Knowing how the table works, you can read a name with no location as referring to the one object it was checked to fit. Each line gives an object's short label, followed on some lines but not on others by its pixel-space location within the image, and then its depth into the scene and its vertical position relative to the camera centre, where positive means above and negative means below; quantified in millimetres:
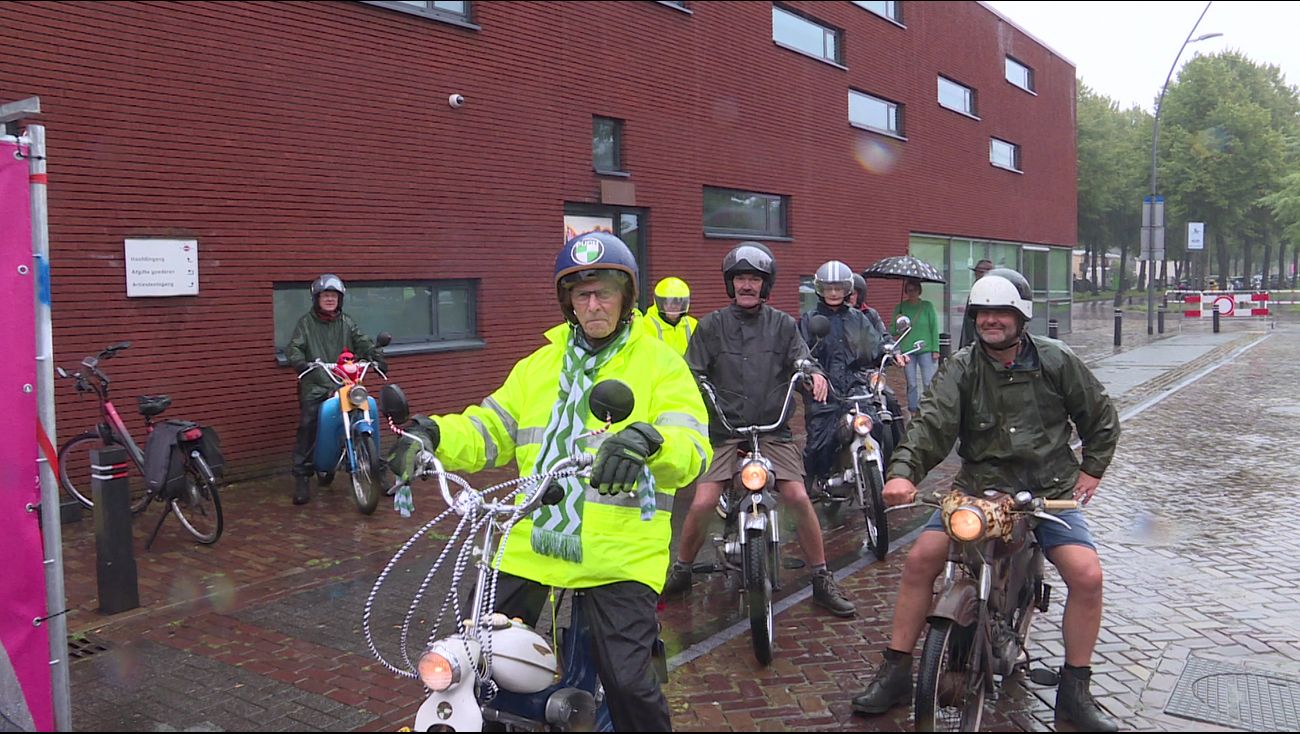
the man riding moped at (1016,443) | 4074 -550
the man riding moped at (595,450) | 3061 -445
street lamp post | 28266 +1218
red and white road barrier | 34594 +68
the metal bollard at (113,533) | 5758 -1241
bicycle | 7168 -1090
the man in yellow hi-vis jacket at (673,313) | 8117 -35
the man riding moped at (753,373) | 5535 -352
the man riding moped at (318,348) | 8695 -327
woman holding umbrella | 10727 -110
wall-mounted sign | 8648 +365
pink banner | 3758 -664
